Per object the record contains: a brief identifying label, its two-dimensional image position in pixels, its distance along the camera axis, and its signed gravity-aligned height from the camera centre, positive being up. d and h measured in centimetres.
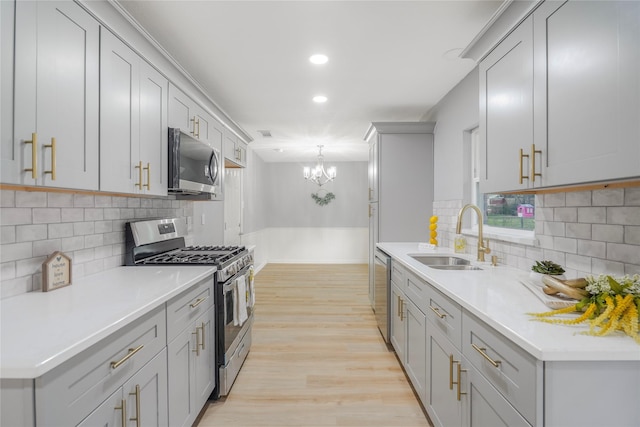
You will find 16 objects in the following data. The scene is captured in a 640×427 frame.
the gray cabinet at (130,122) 161 +51
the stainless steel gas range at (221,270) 221 -44
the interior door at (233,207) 448 +8
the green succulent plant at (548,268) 157 -27
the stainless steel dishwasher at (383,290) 304 -79
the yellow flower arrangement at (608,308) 98 -31
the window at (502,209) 225 +4
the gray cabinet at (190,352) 161 -80
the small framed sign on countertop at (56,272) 152 -30
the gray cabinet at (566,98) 101 +46
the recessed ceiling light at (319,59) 252 +123
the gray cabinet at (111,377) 90 -56
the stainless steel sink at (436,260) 272 -40
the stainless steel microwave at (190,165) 224 +36
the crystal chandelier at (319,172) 610 +79
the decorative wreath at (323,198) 777 +36
